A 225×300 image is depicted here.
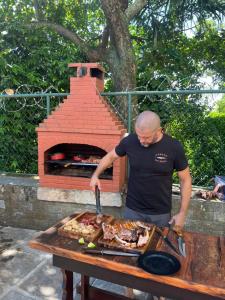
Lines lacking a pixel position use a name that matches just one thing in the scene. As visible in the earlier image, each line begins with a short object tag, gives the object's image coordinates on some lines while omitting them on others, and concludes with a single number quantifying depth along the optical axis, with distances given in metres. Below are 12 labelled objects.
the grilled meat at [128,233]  2.28
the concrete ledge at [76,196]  4.54
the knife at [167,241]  2.26
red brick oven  4.40
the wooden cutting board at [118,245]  2.20
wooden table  1.89
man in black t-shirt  2.90
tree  6.13
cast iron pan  1.96
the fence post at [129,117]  4.67
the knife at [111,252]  2.15
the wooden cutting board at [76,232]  2.38
